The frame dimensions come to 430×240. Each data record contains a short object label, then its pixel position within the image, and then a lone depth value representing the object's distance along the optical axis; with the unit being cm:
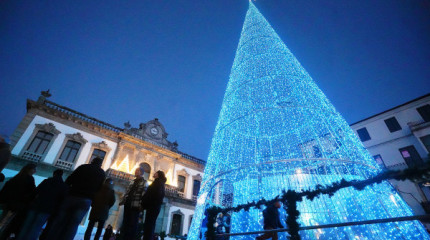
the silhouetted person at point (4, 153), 286
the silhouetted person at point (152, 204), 332
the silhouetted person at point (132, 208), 343
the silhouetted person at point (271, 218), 405
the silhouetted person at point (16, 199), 338
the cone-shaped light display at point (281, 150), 450
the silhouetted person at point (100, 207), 380
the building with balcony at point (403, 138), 1343
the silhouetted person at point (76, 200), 261
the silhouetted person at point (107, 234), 499
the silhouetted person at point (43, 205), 274
